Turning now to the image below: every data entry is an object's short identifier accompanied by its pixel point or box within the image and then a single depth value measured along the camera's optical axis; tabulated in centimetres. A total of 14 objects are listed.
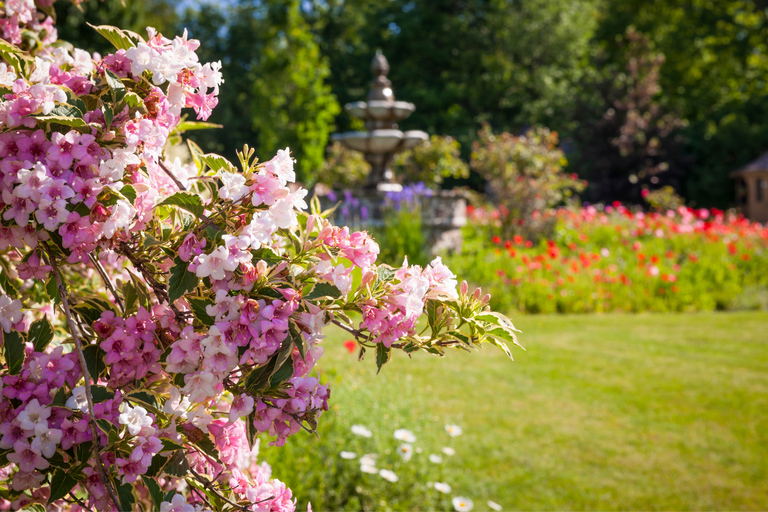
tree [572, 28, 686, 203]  1619
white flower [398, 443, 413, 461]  311
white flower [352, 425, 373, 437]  311
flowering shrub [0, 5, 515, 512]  104
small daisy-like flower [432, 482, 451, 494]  292
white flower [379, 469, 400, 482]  284
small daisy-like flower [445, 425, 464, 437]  342
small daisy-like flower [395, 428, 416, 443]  320
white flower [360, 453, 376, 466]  296
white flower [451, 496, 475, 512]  297
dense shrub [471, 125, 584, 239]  1045
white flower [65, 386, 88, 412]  106
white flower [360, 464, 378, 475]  285
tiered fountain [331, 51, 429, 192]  945
